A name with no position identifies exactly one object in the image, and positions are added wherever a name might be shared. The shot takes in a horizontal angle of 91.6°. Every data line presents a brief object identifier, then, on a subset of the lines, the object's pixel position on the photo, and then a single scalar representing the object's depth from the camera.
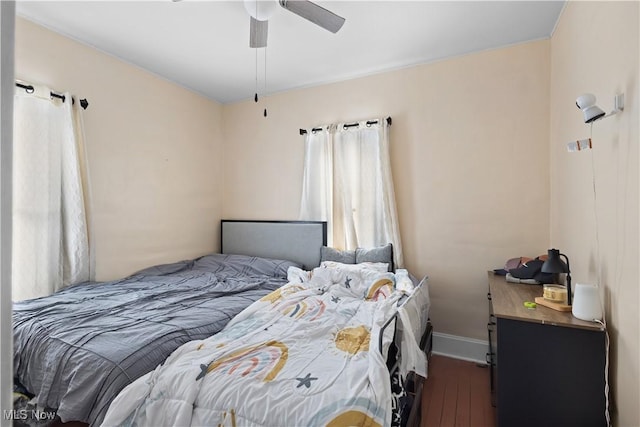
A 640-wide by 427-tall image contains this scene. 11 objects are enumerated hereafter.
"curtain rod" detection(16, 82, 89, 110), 2.23
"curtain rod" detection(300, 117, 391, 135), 3.02
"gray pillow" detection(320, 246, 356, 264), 3.01
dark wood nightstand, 1.42
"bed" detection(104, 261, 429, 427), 1.12
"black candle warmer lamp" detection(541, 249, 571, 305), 1.65
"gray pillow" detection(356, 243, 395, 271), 2.88
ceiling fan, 1.77
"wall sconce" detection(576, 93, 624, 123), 1.34
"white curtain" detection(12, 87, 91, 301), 2.25
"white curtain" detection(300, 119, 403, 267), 3.00
